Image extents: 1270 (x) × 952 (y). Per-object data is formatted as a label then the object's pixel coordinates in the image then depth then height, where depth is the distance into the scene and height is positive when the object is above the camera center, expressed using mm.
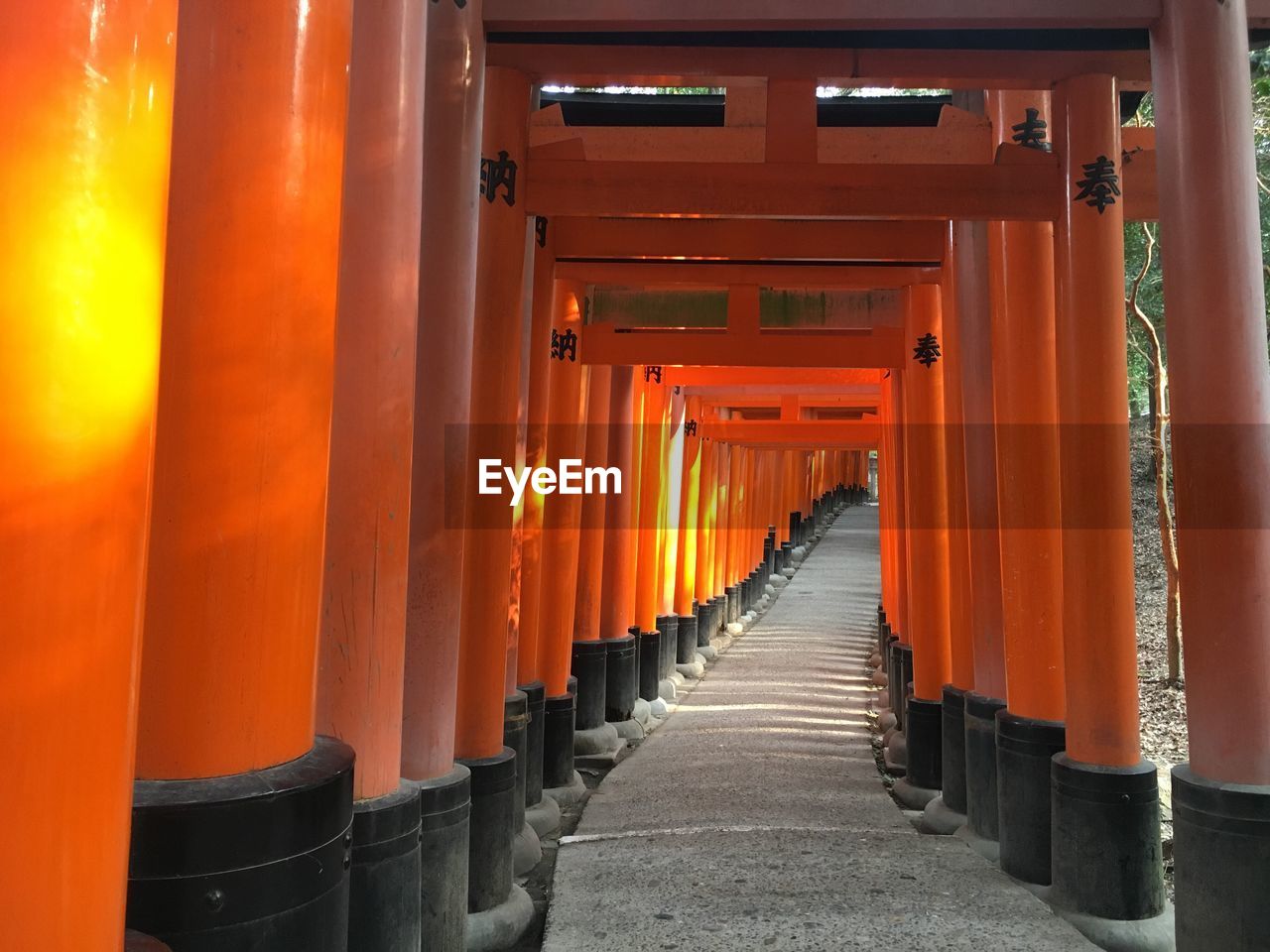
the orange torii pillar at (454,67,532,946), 4273 +223
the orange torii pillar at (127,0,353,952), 1854 +109
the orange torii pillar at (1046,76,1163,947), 3980 -126
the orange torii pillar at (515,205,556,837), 5855 +73
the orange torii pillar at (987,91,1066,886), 4734 +233
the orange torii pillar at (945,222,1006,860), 5430 +91
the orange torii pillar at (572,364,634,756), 8633 -421
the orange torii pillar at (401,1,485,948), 3596 +394
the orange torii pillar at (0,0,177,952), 1294 +129
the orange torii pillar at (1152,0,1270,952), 3441 +397
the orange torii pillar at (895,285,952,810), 6879 -257
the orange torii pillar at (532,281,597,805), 6926 +37
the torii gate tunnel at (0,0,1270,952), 1364 +357
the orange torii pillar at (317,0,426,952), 2785 +247
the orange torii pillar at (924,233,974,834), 6035 -300
